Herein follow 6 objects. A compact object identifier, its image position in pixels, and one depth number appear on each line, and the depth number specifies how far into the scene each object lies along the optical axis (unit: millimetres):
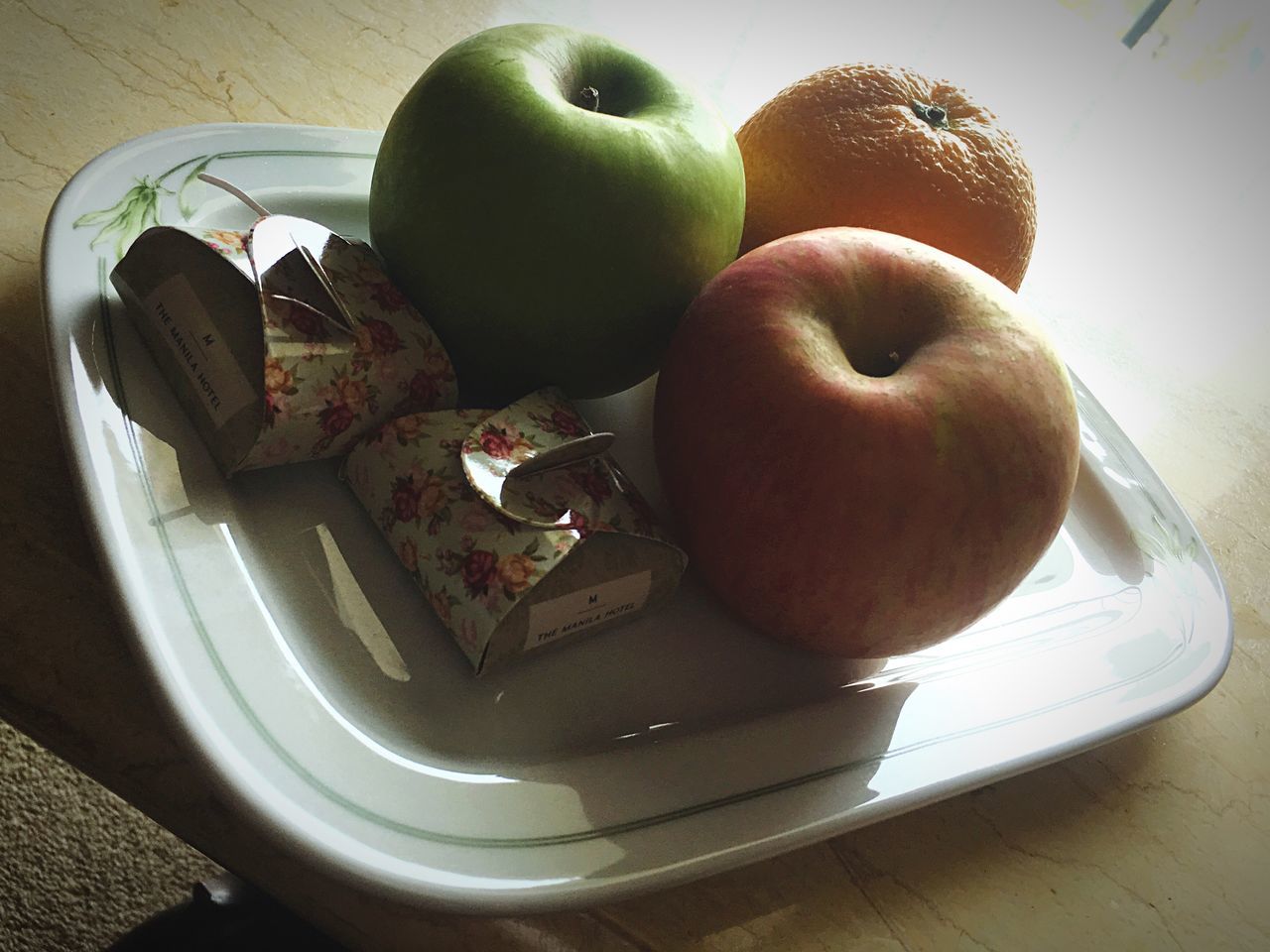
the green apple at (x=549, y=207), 469
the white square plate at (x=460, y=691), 366
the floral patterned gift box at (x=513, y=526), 417
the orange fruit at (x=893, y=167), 561
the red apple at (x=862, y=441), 424
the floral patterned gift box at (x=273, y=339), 442
